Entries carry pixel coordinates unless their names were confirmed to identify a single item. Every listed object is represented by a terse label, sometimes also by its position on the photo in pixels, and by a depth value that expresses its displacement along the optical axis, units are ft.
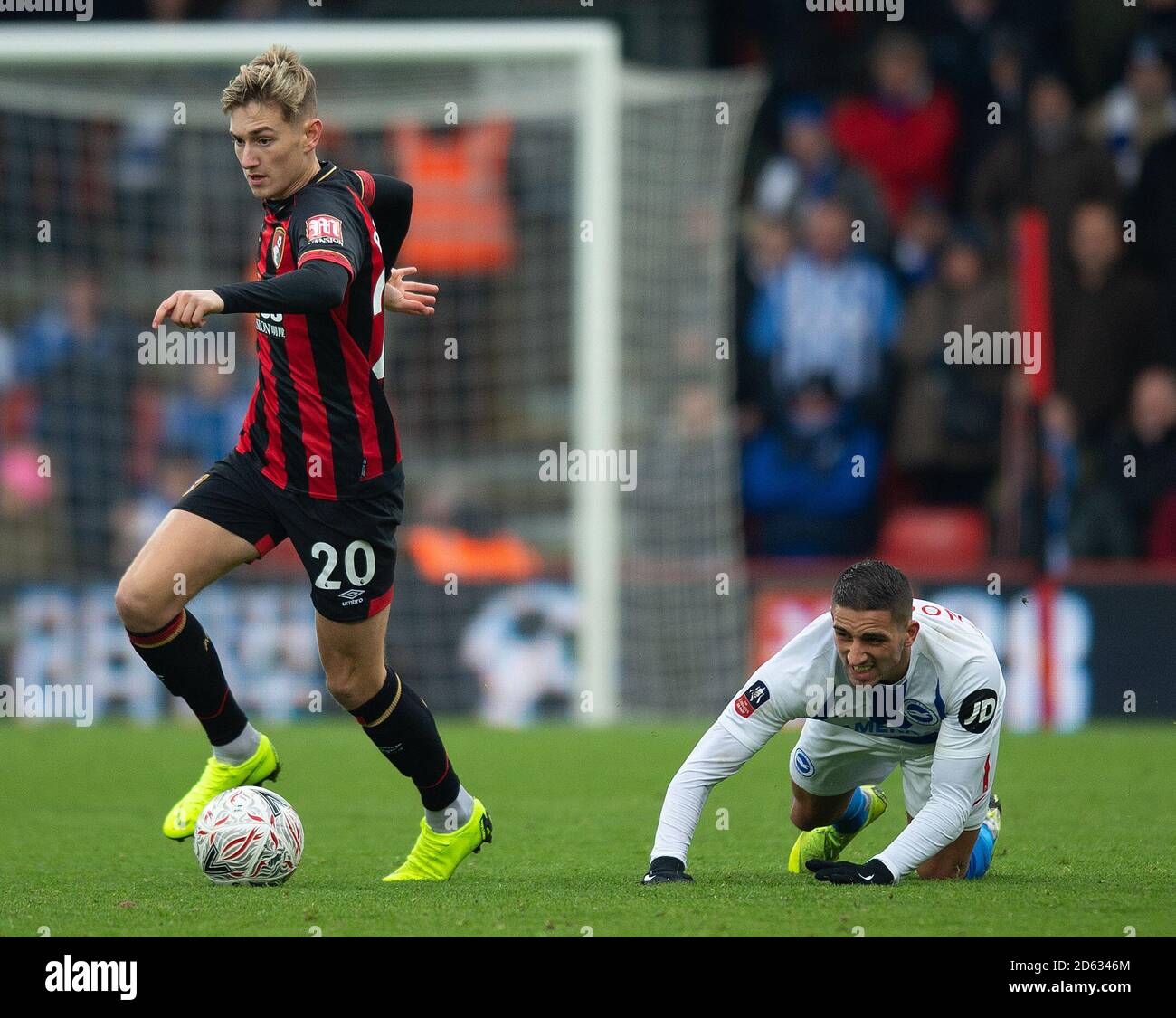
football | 17.24
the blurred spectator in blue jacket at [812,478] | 41.83
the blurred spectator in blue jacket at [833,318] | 41.68
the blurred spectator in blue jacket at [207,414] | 42.96
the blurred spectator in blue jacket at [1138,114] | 42.47
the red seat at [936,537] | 42.11
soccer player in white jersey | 16.33
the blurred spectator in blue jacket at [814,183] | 42.45
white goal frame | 36.70
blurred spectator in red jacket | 45.70
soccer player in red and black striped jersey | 17.62
